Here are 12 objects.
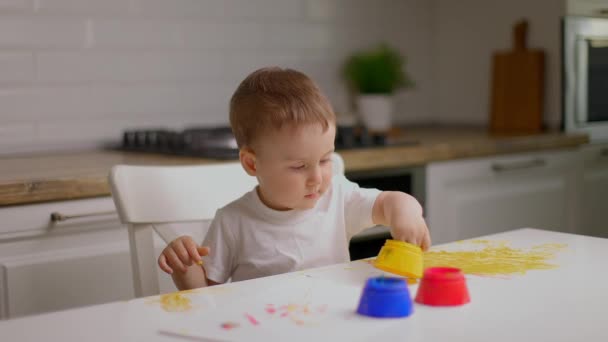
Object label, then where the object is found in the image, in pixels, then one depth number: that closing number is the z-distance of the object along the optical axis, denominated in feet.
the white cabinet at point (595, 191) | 11.21
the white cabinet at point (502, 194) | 9.78
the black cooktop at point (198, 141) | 8.80
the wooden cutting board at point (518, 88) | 11.60
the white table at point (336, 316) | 4.86
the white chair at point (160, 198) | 6.62
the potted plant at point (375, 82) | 11.47
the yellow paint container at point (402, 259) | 5.51
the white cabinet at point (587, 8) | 11.18
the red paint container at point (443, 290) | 5.18
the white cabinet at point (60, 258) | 7.55
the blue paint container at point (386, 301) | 5.01
